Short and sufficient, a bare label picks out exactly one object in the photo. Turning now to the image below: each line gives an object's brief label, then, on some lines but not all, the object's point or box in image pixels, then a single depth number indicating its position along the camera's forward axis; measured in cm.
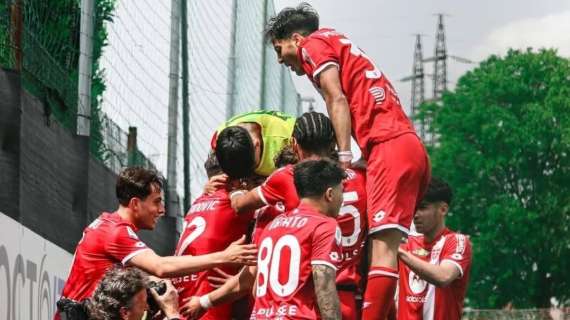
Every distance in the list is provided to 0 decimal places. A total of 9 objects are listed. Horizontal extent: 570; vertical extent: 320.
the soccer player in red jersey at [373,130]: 1035
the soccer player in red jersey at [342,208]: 1024
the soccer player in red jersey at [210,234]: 1118
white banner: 1248
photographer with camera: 965
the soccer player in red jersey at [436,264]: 1378
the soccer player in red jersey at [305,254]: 938
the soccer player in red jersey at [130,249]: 1041
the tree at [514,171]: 7484
